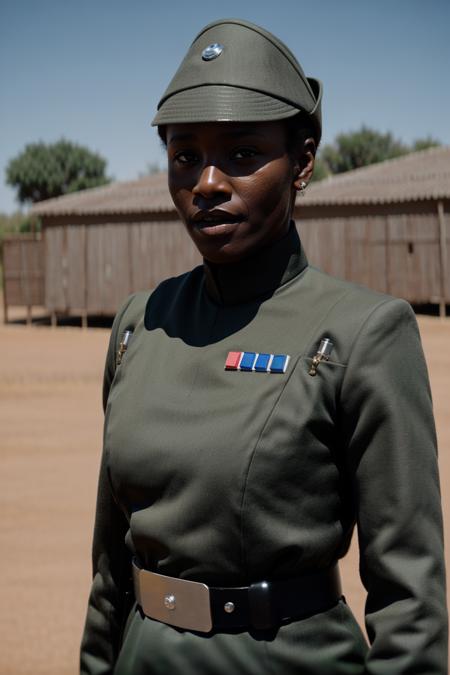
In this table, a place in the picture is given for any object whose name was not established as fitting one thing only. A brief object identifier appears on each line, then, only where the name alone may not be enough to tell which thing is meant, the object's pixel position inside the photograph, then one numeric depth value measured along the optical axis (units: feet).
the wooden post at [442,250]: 68.64
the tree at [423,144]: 211.29
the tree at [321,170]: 191.01
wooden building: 69.97
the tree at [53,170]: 175.83
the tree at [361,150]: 210.79
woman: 5.32
